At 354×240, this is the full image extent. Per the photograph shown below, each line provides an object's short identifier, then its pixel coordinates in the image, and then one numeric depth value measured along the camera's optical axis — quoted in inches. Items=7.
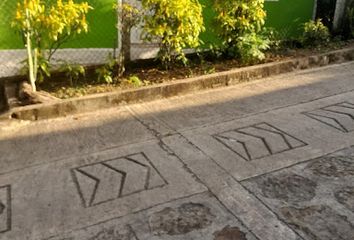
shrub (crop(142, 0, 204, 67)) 222.4
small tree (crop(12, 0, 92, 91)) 195.3
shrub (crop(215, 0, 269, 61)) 250.4
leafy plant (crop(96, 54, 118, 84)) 229.5
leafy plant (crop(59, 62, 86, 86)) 228.4
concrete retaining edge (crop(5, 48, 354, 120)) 197.9
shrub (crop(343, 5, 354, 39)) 316.8
